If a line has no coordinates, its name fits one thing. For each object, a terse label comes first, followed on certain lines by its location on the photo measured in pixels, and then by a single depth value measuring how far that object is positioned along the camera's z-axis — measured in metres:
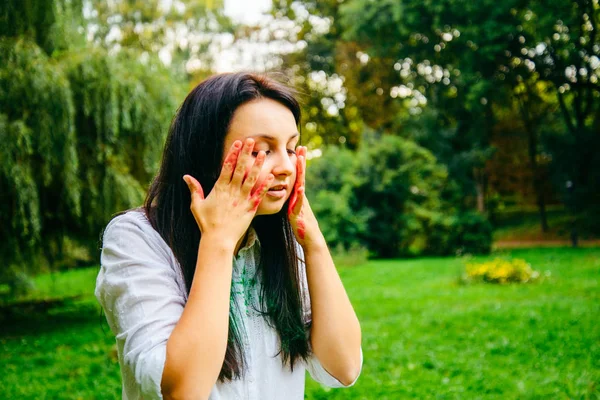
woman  1.20
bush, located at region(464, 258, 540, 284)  10.73
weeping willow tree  6.89
